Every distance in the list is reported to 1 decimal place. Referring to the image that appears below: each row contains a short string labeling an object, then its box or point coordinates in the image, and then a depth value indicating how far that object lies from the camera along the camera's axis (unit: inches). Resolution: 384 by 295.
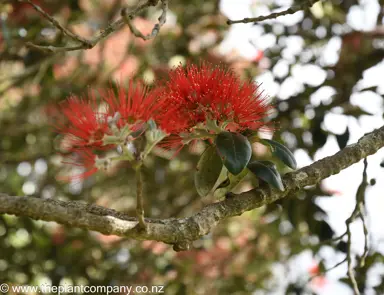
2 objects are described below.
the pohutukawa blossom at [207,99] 38.5
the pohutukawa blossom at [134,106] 36.8
